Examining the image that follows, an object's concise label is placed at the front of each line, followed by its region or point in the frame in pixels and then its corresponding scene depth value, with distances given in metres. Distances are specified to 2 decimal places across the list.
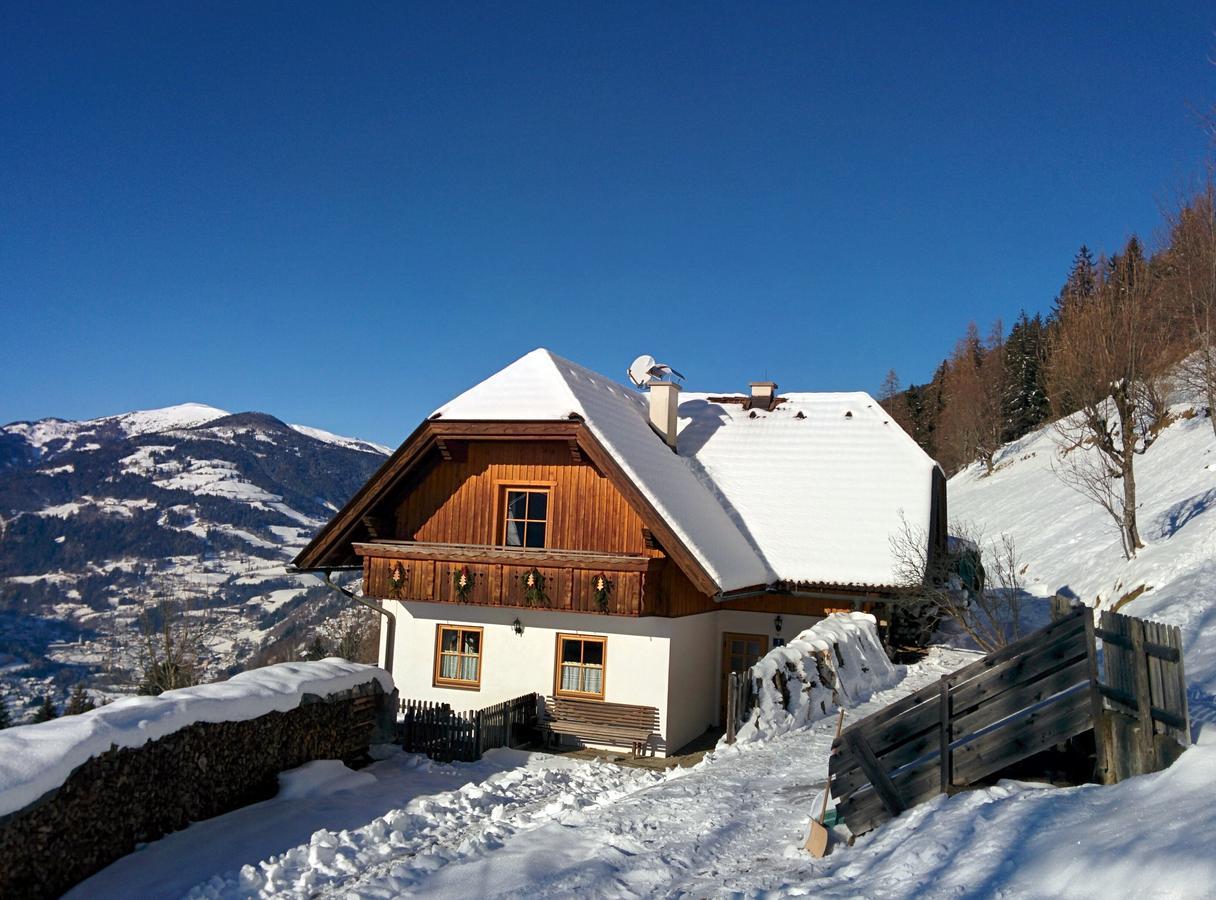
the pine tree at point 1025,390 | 63.31
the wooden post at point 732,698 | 13.94
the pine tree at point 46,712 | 39.69
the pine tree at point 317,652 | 47.75
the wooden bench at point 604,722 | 16.58
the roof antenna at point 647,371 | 22.56
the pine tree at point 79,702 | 39.53
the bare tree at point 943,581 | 15.53
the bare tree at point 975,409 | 62.00
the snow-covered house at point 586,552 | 16.94
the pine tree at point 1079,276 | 60.88
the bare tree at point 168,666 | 36.91
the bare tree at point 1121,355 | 24.77
